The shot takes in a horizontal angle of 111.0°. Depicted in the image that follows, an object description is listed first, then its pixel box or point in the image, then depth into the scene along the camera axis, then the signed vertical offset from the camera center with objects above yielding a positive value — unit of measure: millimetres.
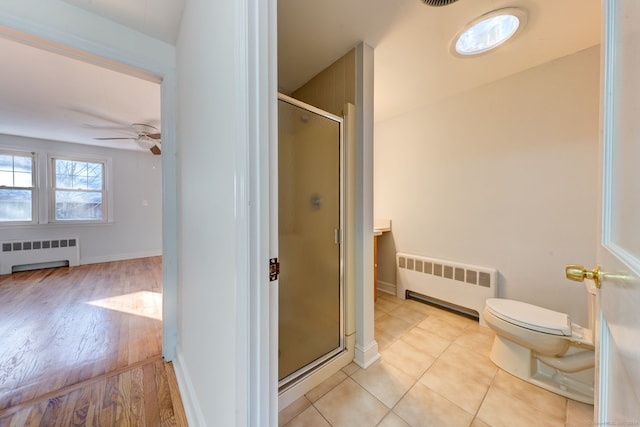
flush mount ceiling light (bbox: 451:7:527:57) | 1288 +1175
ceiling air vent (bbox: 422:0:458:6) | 1171 +1120
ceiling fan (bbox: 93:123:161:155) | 2732 +983
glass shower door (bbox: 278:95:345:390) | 1285 -174
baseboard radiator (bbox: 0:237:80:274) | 3457 -675
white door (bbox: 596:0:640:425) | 384 -22
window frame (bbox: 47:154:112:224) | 3771 +456
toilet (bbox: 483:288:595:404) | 1246 -837
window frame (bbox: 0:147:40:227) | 3602 +403
